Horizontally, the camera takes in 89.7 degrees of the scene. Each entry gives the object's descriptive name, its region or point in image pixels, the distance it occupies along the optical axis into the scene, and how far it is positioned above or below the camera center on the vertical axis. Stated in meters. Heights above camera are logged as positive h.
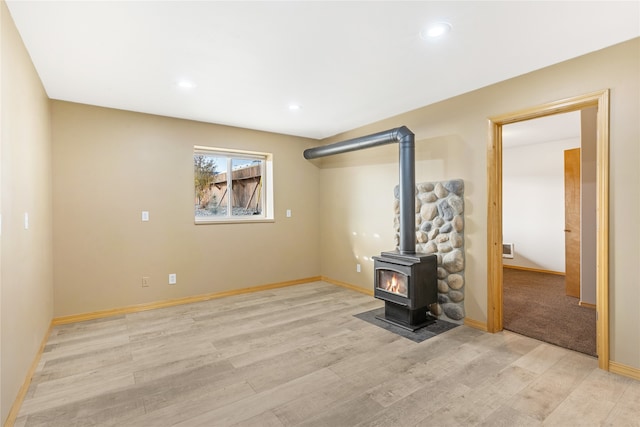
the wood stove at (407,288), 3.24 -0.82
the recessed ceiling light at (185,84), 3.04 +1.23
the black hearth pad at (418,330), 3.11 -1.22
